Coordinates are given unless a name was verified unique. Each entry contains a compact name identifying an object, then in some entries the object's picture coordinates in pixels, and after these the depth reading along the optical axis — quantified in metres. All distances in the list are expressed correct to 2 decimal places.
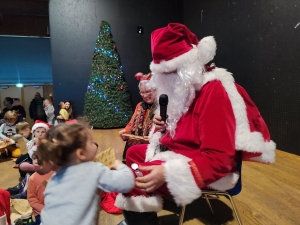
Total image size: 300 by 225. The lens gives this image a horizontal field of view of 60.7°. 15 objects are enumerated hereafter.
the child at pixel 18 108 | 5.44
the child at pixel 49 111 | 5.25
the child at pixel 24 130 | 2.81
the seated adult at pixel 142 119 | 2.25
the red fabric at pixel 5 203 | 1.25
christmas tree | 5.23
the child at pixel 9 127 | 3.40
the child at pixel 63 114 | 4.92
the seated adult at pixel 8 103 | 5.63
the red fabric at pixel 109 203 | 1.73
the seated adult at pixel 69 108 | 5.43
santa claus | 0.93
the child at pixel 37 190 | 1.56
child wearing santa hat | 1.97
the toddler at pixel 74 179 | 0.91
